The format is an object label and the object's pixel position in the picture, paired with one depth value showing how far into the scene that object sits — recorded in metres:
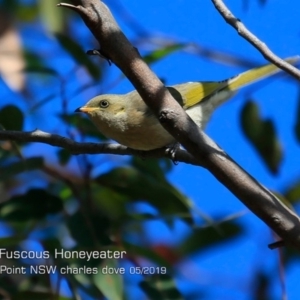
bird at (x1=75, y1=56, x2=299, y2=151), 7.09
